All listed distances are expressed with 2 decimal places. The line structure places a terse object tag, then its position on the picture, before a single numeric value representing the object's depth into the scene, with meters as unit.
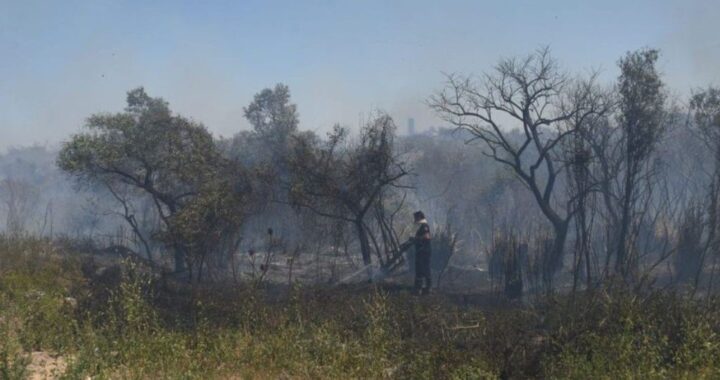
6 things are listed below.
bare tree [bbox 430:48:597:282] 15.48
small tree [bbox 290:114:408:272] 14.69
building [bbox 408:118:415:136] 103.90
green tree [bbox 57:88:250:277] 13.64
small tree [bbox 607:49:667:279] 10.91
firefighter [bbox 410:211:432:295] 12.53
